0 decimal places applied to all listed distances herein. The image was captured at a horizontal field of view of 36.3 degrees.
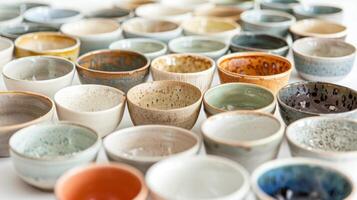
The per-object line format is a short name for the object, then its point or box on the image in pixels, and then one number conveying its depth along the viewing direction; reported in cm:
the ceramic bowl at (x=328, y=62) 114
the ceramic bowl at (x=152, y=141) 86
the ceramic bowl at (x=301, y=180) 75
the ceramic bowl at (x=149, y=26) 136
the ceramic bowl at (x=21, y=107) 98
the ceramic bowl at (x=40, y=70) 107
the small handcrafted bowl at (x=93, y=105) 92
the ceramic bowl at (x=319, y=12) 145
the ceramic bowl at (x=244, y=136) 79
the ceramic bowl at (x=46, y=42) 123
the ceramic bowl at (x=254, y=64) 116
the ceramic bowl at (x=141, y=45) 128
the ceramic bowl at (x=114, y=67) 106
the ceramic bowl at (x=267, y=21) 138
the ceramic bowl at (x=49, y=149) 78
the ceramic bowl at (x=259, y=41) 131
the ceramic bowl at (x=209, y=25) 143
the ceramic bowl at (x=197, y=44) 130
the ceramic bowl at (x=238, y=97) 101
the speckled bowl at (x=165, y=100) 93
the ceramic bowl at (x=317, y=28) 137
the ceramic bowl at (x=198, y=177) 75
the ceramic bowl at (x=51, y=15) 143
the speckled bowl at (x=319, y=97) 103
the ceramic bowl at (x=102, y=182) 76
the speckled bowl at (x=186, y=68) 106
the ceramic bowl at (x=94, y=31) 130
